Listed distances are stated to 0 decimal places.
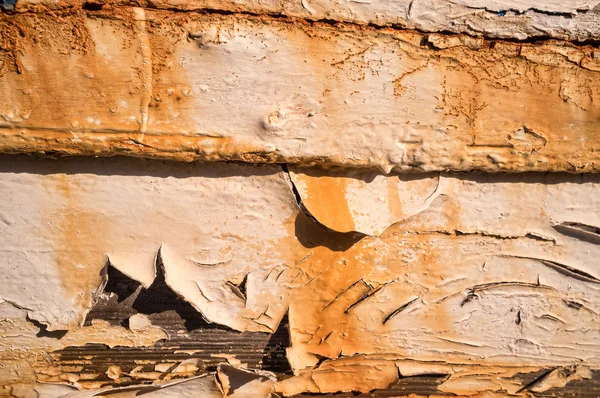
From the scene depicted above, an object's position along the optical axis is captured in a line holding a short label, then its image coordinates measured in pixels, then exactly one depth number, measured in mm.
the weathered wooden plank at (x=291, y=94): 1233
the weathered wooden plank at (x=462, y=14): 1241
